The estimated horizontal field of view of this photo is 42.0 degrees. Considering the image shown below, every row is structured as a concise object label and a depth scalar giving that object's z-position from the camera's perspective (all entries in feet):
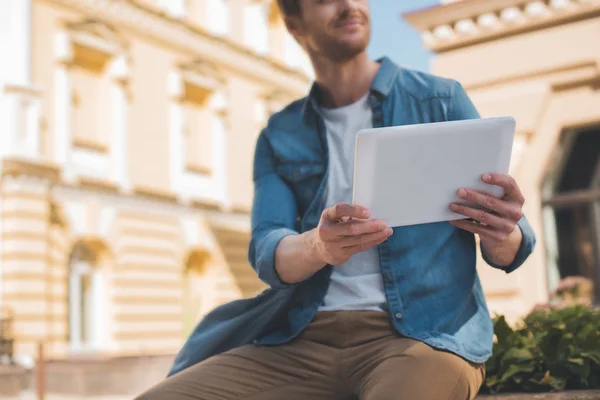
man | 5.36
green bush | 6.53
